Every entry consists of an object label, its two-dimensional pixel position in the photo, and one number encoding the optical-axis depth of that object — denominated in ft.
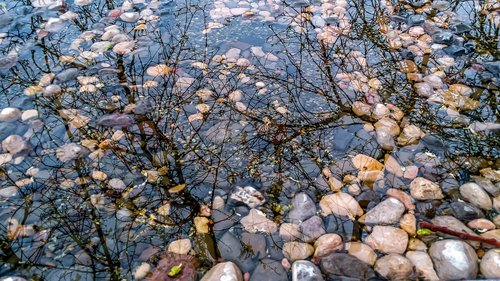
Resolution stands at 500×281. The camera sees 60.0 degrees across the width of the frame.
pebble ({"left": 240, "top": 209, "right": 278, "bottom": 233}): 2.42
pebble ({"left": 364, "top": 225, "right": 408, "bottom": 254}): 2.31
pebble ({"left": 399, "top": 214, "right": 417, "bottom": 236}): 2.39
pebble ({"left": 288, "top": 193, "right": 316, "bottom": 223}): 2.47
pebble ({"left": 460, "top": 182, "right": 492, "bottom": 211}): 2.48
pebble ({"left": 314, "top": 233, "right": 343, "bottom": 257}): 2.30
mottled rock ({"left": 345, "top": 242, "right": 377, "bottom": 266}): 2.26
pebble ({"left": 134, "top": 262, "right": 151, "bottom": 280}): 2.21
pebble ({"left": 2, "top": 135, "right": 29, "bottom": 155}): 2.80
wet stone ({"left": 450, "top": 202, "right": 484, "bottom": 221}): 2.42
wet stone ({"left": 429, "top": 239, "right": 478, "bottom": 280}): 2.15
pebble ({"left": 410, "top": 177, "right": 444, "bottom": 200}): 2.55
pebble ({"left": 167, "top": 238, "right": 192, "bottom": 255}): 2.32
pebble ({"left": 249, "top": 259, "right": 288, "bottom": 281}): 2.21
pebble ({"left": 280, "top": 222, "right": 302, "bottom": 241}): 2.38
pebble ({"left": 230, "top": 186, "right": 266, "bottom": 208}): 2.55
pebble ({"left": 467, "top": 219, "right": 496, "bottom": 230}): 2.37
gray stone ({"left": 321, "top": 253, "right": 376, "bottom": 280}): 2.20
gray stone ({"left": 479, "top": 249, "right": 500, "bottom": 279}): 2.15
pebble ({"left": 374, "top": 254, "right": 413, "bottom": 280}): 2.18
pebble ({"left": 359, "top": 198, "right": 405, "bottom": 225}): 2.44
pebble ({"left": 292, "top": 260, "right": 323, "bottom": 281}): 2.16
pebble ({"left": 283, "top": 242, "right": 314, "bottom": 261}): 2.29
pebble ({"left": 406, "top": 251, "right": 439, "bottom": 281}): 2.17
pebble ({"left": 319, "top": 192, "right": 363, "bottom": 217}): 2.50
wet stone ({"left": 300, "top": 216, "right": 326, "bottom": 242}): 2.38
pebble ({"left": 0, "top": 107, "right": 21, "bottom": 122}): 3.03
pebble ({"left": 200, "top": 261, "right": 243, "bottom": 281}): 2.15
